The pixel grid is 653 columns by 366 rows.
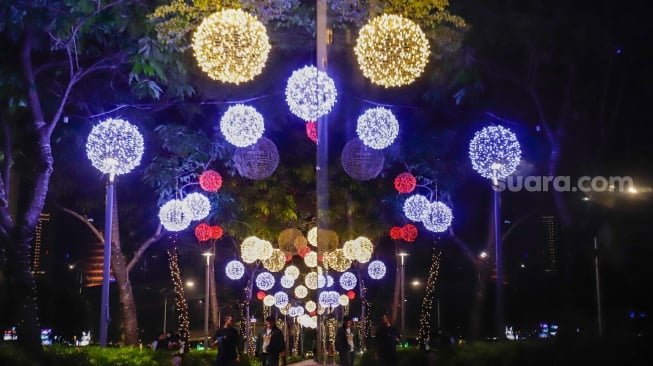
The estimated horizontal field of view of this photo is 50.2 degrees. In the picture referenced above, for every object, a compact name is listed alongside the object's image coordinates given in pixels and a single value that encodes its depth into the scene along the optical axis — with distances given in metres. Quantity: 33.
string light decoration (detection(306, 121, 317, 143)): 12.88
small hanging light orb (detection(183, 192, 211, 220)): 15.44
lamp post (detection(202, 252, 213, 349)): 21.75
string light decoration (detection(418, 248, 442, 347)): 25.25
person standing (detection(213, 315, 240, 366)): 12.73
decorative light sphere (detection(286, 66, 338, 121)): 9.96
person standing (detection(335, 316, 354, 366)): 17.38
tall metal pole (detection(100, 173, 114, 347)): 12.43
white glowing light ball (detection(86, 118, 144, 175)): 11.80
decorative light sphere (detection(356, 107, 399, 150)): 12.17
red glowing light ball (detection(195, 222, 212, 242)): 18.47
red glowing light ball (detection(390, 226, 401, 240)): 20.58
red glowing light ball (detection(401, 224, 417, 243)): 20.08
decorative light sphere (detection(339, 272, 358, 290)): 24.23
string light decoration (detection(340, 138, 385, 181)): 13.89
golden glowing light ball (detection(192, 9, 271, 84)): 8.23
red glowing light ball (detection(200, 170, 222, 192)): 15.93
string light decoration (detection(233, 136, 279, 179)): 13.52
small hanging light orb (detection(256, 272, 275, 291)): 24.72
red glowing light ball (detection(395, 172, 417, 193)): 17.03
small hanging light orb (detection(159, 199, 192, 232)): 15.34
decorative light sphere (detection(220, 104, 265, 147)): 12.09
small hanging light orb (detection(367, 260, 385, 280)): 21.83
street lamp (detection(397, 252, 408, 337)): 22.48
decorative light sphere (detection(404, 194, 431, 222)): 15.89
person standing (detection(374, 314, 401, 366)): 13.64
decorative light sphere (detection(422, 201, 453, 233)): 15.71
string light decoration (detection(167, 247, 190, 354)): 22.64
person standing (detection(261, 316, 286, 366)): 15.76
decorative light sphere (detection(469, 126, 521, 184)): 12.00
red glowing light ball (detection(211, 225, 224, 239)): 19.05
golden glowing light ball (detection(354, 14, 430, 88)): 8.27
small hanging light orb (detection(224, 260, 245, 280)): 21.91
